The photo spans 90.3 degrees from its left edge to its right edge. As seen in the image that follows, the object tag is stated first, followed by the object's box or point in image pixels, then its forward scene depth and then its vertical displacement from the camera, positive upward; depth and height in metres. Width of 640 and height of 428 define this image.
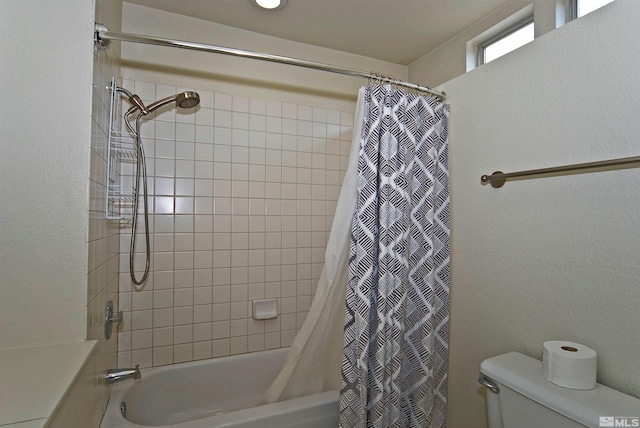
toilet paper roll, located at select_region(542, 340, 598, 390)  0.95 -0.45
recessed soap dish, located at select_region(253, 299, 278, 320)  2.01 -0.61
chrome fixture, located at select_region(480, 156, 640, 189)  0.95 +0.18
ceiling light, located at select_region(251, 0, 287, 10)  1.74 +1.17
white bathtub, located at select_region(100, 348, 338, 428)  1.33 -0.93
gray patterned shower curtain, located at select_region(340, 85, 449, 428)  1.31 -0.24
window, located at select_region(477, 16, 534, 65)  1.75 +1.06
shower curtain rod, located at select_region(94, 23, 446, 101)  1.10 +0.66
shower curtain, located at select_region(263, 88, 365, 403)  1.37 -0.51
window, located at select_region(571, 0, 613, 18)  1.42 +0.98
